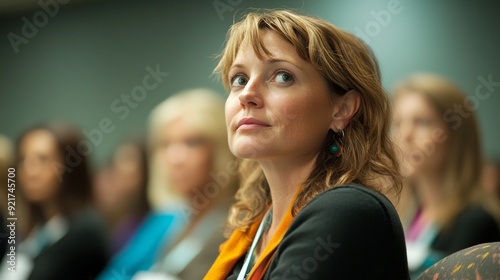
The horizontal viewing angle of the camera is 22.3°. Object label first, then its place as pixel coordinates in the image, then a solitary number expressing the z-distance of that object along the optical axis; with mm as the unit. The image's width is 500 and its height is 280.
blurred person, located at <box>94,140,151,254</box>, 7258
